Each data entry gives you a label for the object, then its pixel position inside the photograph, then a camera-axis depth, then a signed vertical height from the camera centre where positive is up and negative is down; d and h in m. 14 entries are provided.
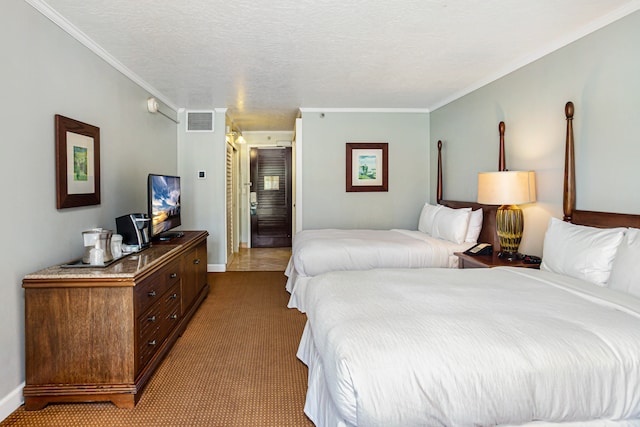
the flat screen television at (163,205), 3.37 -0.03
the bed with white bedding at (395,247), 3.64 -0.47
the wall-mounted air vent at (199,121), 5.60 +1.23
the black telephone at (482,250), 3.44 -0.46
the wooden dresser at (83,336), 2.14 -0.79
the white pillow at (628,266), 1.96 -0.36
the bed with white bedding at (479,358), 1.30 -0.58
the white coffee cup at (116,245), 2.64 -0.31
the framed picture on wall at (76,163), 2.54 +0.29
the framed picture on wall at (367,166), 5.55 +0.53
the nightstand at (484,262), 3.00 -0.52
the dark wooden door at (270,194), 7.99 +0.16
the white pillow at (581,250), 2.19 -0.31
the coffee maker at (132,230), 3.04 -0.23
